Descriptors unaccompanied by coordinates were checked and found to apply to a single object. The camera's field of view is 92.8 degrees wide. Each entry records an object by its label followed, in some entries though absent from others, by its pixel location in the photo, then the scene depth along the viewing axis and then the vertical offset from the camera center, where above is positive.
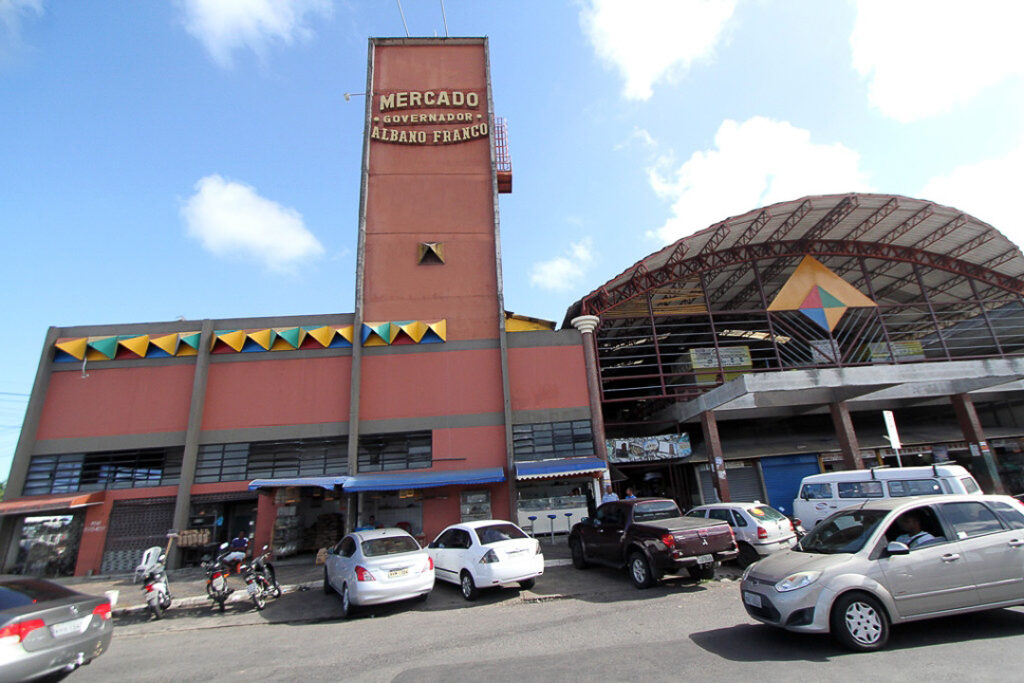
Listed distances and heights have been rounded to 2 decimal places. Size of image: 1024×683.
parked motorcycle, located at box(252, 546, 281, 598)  10.80 -1.16
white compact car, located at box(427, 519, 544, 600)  9.59 -1.11
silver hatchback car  5.49 -1.09
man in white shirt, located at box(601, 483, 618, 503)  16.30 -0.13
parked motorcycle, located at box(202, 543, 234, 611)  10.27 -1.32
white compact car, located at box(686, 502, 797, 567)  10.88 -1.02
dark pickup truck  9.34 -1.00
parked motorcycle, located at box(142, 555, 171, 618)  10.16 -1.33
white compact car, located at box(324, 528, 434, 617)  8.92 -1.12
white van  12.16 -0.30
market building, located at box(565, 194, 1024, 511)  21.55 +7.37
